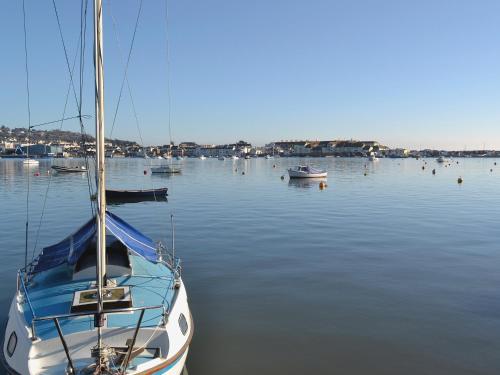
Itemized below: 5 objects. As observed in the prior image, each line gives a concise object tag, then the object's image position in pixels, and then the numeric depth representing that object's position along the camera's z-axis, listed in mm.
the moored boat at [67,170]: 89575
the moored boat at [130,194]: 43500
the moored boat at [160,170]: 83562
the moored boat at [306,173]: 71188
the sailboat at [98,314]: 7715
